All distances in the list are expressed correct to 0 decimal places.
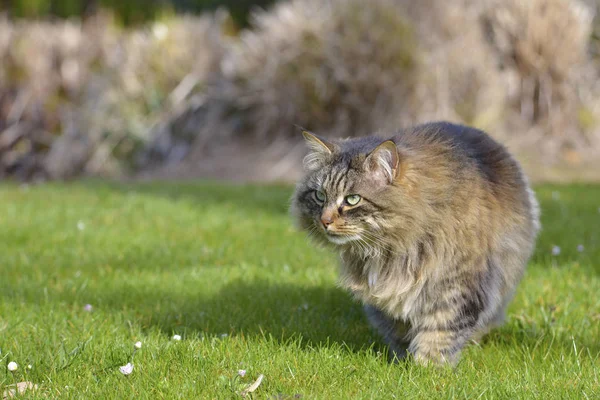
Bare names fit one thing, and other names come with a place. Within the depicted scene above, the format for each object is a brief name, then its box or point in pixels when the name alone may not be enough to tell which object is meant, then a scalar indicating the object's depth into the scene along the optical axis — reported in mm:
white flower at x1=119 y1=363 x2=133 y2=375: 5758
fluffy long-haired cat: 6191
